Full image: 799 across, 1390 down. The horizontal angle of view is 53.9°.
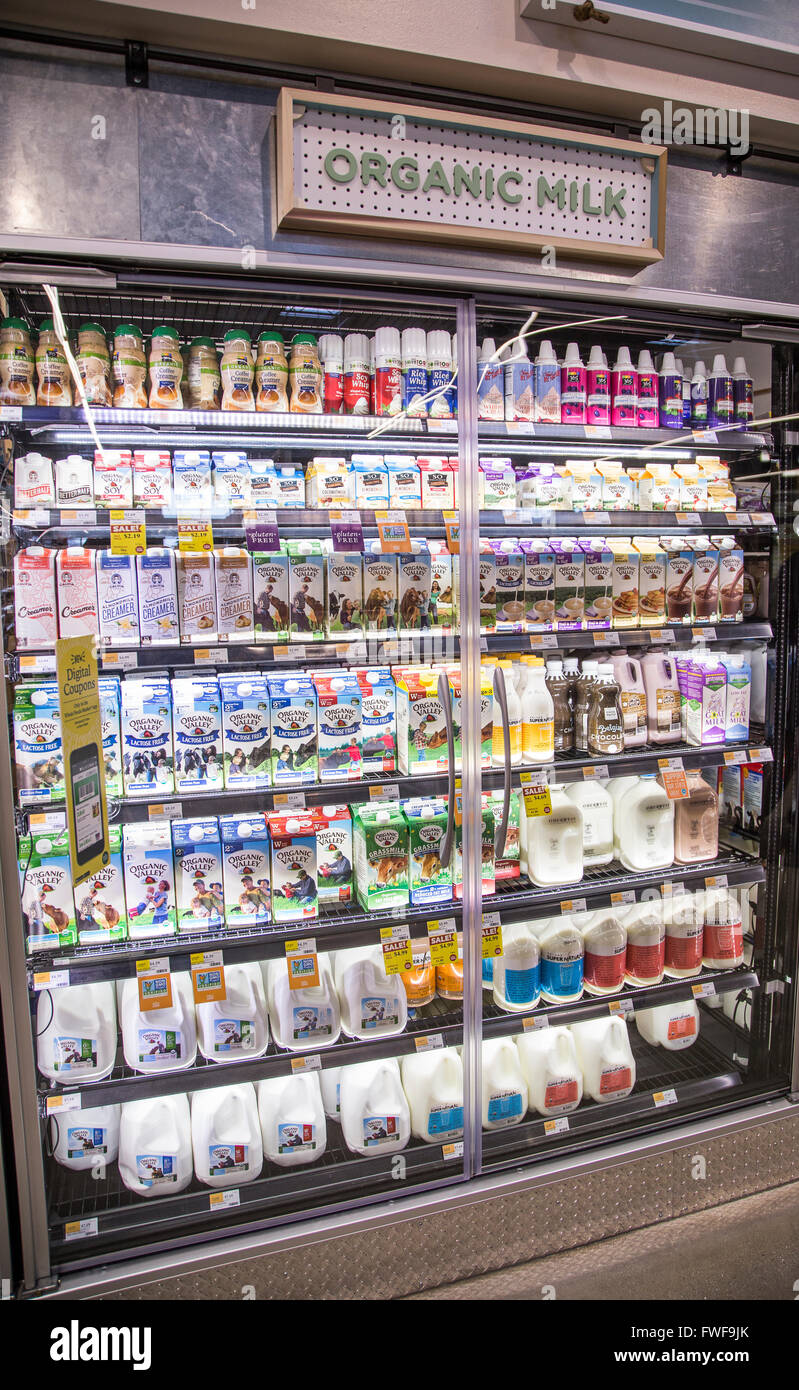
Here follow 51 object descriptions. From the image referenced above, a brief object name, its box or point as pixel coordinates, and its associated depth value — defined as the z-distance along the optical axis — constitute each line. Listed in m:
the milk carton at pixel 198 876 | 2.04
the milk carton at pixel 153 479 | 2.00
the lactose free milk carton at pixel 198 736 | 2.05
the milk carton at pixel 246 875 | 2.07
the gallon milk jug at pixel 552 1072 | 2.28
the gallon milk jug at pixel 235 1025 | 2.06
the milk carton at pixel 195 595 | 2.02
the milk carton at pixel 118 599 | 1.94
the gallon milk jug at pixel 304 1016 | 2.11
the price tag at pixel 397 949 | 2.06
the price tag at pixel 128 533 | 1.87
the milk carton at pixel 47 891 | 1.93
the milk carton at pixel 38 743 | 1.90
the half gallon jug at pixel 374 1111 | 2.10
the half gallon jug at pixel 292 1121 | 2.07
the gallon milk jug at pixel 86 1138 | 2.03
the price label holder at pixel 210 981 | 1.92
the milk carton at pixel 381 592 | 2.18
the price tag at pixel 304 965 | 1.99
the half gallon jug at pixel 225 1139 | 2.00
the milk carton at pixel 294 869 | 2.10
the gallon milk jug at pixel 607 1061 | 2.34
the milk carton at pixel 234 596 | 2.04
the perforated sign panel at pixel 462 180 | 1.66
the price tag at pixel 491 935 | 2.11
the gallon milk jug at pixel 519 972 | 2.28
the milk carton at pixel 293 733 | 2.11
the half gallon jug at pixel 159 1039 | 2.00
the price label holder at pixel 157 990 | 1.88
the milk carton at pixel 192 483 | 2.02
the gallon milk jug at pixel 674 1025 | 2.56
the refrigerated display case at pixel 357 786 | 1.92
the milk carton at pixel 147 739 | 2.01
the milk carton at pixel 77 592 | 1.91
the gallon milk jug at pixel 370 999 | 2.16
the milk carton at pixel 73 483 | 1.93
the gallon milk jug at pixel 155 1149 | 1.96
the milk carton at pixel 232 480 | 2.05
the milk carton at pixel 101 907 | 1.99
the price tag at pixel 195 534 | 1.99
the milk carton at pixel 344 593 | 2.15
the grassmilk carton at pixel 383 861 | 2.16
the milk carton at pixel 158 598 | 1.98
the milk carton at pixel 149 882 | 2.01
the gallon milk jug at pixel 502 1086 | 2.22
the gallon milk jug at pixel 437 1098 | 2.15
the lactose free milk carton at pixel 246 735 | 2.08
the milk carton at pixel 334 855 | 2.24
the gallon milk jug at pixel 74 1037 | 1.96
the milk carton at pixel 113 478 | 1.96
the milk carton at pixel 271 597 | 2.08
